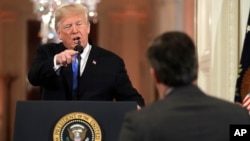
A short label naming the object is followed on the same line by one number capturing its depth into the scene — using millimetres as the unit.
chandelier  9930
